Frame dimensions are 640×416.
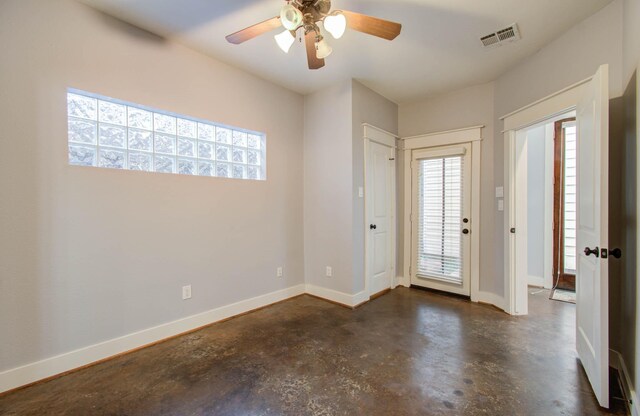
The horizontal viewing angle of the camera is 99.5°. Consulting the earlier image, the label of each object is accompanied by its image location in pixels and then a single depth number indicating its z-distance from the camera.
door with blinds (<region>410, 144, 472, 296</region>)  3.63
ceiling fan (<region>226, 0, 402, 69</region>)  1.62
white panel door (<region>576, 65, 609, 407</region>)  1.67
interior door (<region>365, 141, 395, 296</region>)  3.62
